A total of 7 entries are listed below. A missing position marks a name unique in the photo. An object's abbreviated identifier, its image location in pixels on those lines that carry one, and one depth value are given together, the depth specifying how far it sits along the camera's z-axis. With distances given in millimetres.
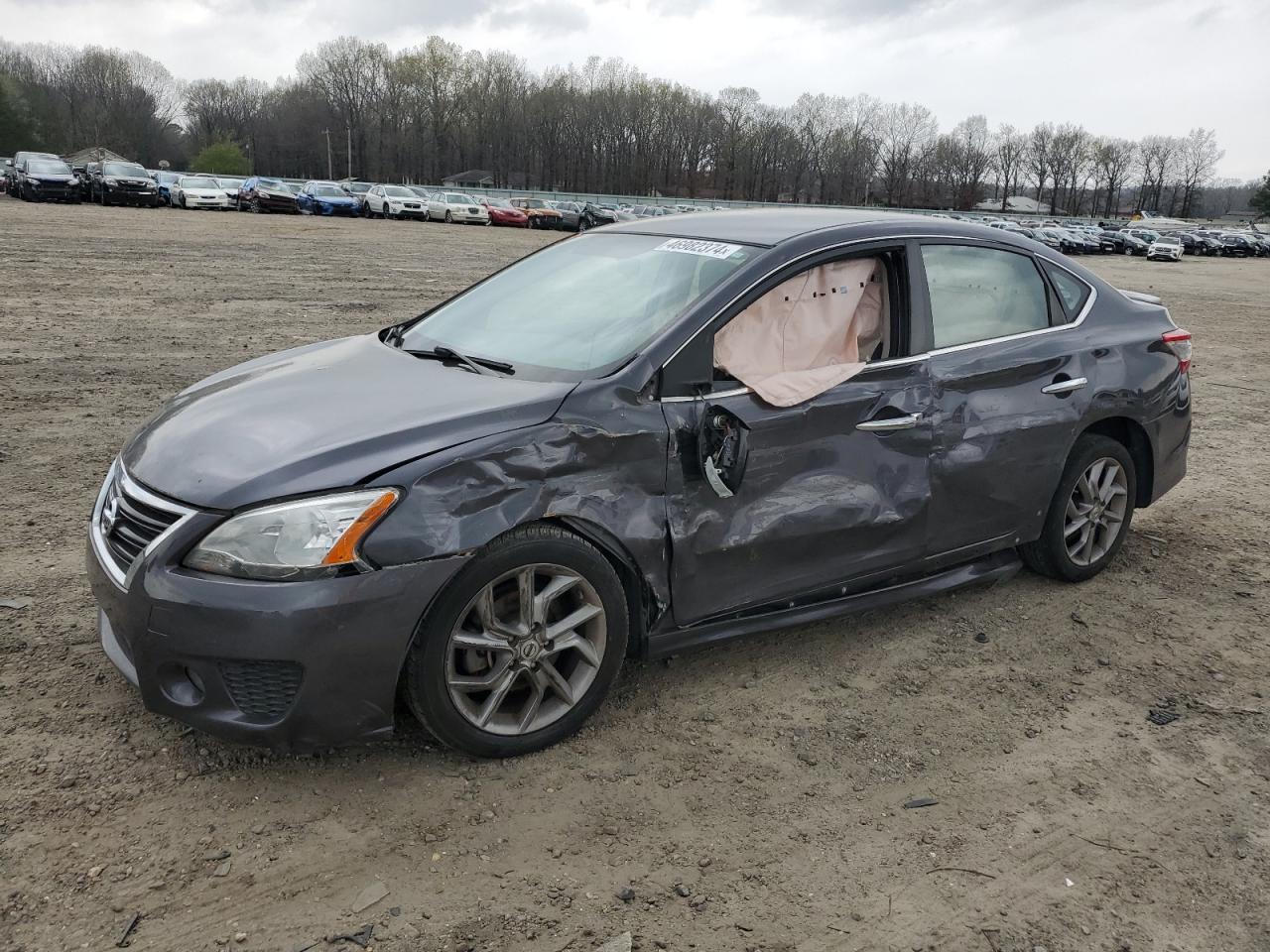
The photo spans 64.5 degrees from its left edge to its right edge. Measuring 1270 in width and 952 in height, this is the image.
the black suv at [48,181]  37375
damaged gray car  2777
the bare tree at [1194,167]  143875
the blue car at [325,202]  42625
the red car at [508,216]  46438
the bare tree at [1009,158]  148375
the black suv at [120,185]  38344
